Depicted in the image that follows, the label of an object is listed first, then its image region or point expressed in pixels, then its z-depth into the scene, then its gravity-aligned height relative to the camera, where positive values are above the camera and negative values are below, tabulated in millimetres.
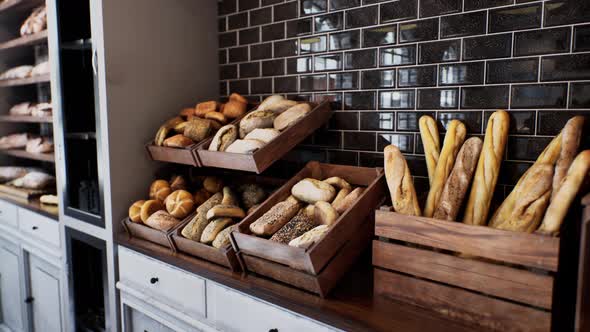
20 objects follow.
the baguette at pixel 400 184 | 1215 -228
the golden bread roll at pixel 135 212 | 1807 -447
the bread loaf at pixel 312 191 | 1461 -292
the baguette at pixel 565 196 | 979 -207
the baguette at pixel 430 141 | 1404 -116
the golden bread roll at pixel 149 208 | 1756 -420
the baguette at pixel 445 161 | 1277 -173
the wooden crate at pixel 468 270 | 952 -402
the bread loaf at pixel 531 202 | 1041 -237
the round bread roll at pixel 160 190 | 1870 -366
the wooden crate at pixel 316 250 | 1214 -426
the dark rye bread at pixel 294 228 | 1320 -387
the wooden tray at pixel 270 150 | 1514 -161
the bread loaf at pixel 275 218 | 1357 -364
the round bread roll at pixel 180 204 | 1731 -398
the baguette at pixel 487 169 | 1208 -186
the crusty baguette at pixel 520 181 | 1133 -205
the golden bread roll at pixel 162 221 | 1689 -456
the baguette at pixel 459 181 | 1207 -221
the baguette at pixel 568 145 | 1076 -105
